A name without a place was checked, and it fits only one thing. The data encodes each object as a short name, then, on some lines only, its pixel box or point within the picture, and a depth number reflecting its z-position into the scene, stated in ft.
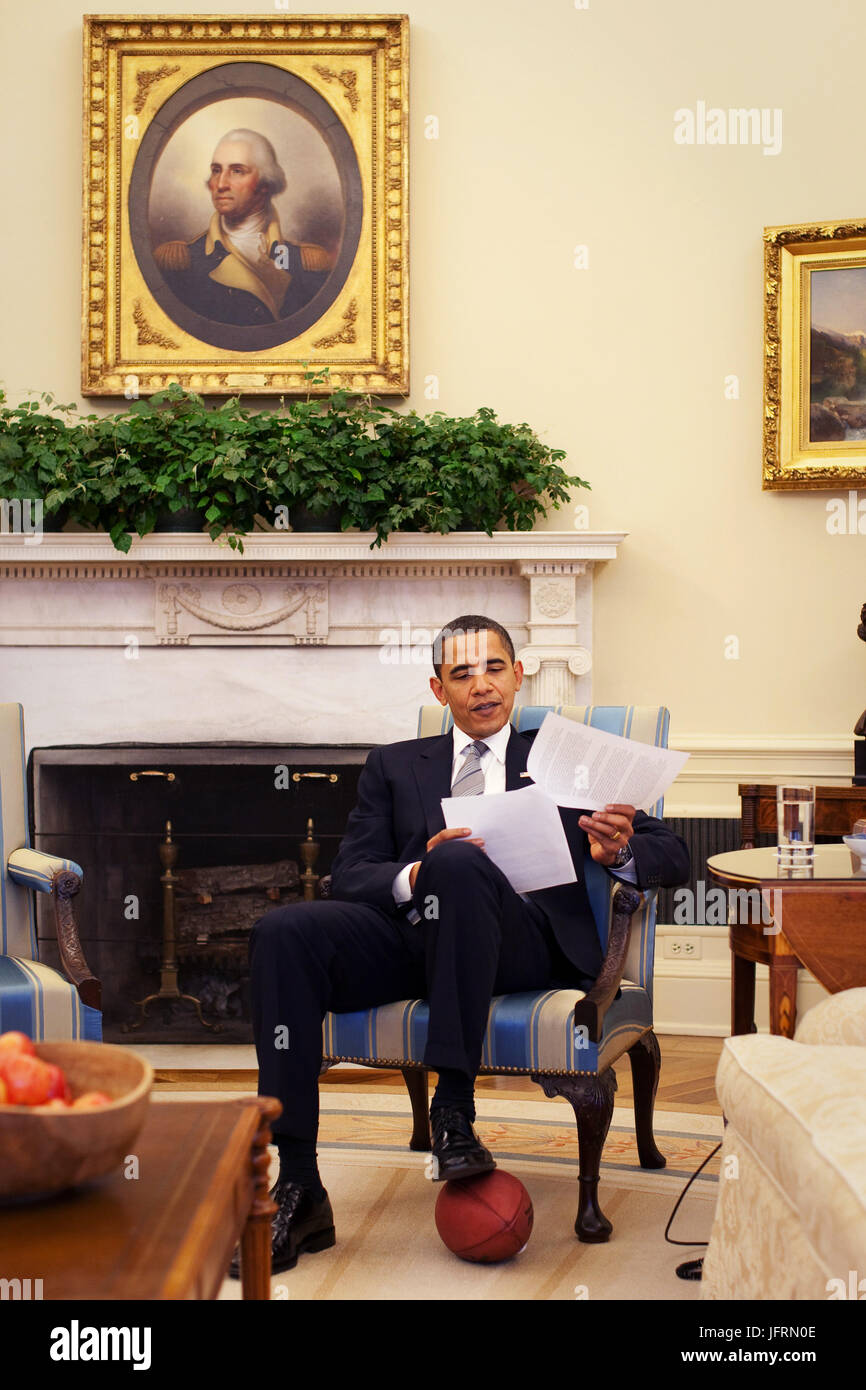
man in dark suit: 7.52
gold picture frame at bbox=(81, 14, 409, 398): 14.39
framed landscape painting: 13.84
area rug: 7.20
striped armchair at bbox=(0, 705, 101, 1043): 7.91
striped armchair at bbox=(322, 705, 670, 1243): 7.68
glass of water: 8.05
